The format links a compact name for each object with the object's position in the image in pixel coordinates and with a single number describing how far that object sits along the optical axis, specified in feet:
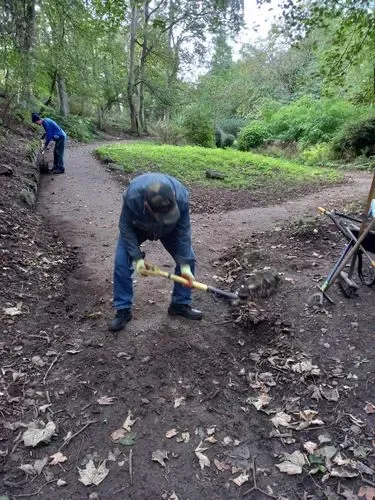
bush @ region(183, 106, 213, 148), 72.33
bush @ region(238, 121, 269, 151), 69.92
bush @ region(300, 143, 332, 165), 54.32
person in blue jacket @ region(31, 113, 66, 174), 34.30
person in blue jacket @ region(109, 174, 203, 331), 10.44
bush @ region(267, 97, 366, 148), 59.88
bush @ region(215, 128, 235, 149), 79.25
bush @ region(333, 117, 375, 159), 49.55
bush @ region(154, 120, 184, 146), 75.36
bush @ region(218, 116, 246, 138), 89.92
